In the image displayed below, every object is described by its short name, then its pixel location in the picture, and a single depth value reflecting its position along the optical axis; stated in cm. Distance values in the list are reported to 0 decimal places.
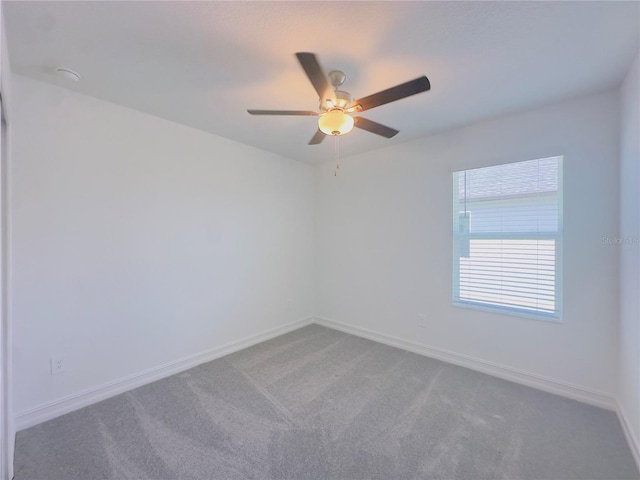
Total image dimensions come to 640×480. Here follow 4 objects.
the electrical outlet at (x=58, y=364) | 202
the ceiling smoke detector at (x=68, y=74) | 181
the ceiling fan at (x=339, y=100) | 144
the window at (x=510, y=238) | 237
